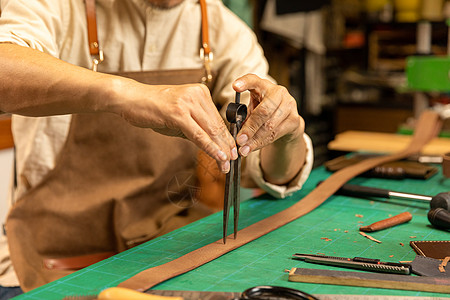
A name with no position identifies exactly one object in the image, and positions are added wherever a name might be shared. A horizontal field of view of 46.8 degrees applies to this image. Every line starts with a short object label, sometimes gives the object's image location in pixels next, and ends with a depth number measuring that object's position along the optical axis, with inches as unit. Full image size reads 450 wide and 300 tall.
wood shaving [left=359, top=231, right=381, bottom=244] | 43.1
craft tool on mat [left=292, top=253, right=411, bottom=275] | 35.7
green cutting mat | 34.3
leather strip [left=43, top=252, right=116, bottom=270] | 54.1
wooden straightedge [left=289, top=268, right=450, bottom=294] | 33.5
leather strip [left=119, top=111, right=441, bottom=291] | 34.5
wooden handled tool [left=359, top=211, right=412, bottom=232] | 45.4
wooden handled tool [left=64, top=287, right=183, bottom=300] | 29.0
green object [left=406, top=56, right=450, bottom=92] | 88.4
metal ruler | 32.0
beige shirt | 51.8
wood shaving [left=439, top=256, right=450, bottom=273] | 35.9
